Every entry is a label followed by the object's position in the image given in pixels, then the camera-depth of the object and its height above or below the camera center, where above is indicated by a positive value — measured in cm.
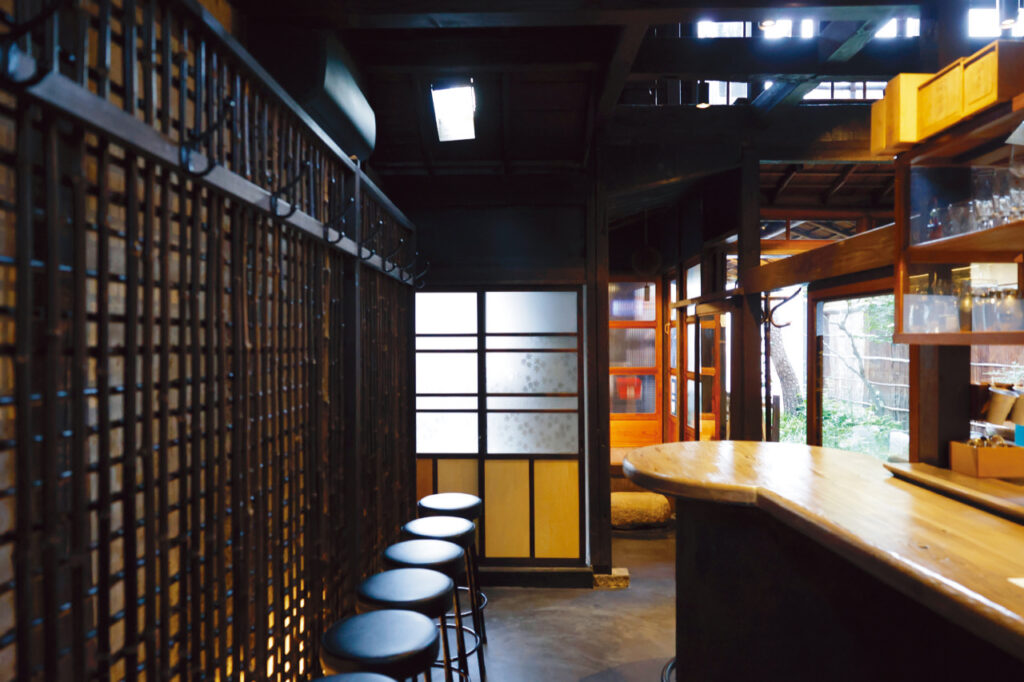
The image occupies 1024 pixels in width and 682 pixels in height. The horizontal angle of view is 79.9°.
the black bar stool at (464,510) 377 -100
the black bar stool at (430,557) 280 -97
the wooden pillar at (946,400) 264 -23
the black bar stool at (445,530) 326 -98
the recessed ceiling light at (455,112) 465 +184
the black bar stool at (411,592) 235 -96
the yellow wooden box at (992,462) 237 -46
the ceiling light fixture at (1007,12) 337 +185
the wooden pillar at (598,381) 519 -28
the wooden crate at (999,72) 194 +88
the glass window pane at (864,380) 395 -23
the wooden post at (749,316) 528 +27
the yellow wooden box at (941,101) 217 +91
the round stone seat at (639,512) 662 -178
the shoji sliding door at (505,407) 533 -52
